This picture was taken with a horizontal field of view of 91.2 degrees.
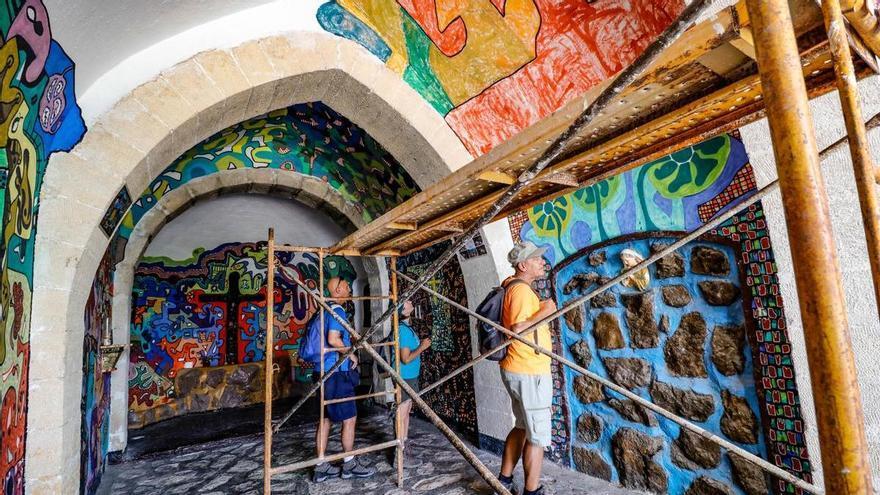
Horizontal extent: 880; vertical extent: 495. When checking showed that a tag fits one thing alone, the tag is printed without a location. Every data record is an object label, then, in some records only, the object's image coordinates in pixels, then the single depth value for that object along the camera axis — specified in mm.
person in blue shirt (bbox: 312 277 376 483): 3611
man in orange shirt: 2799
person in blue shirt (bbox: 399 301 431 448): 4000
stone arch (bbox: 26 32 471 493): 2281
